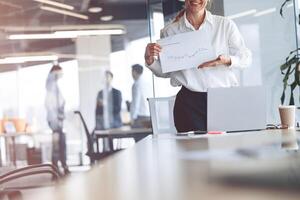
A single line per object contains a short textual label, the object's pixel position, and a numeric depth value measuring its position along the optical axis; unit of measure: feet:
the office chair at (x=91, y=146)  20.24
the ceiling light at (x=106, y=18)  23.63
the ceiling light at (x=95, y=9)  23.66
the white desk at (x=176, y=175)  1.76
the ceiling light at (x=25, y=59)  22.12
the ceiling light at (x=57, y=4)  22.10
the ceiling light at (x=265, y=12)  14.25
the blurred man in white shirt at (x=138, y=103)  20.95
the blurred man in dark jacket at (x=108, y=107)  22.21
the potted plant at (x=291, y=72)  12.36
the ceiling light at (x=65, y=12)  22.58
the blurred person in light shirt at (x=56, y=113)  22.27
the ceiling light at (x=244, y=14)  14.24
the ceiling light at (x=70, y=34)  22.89
